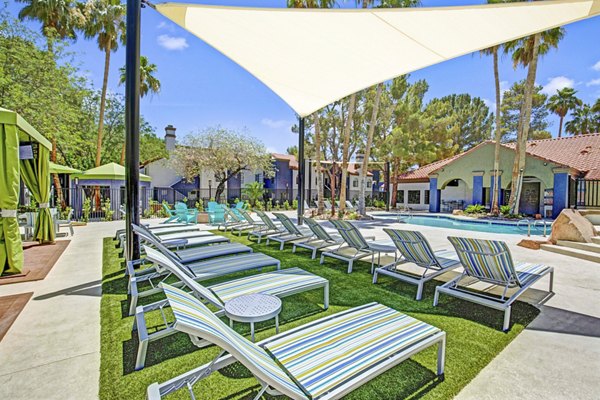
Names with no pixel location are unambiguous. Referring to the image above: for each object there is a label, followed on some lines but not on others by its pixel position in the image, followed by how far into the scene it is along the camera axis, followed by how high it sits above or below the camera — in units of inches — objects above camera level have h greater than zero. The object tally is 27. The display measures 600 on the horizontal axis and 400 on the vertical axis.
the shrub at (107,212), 596.1 -41.0
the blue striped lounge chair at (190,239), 260.7 -45.0
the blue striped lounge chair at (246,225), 406.3 -47.9
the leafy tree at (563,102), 1200.8 +398.2
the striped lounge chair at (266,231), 344.2 -48.3
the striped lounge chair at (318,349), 64.0 -45.3
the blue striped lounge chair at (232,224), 429.3 -48.4
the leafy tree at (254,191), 917.8 +7.9
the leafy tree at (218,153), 833.5 +116.8
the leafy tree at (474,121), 1269.7 +328.3
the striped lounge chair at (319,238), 263.9 -41.8
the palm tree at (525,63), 623.0 +296.4
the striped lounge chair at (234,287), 105.8 -45.8
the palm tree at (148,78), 806.4 +323.2
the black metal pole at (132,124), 196.4 +48.6
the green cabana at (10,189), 187.6 +1.5
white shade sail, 177.6 +120.8
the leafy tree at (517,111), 1273.4 +388.8
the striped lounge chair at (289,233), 306.0 -43.4
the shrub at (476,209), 802.8 -37.9
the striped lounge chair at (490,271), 143.3 -41.3
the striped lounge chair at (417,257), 178.7 -41.4
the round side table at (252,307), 100.7 -43.3
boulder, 301.1 -34.5
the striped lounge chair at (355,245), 226.4 -41.6
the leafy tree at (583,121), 1189.7 +314.6
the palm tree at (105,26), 678.5 +396.6
